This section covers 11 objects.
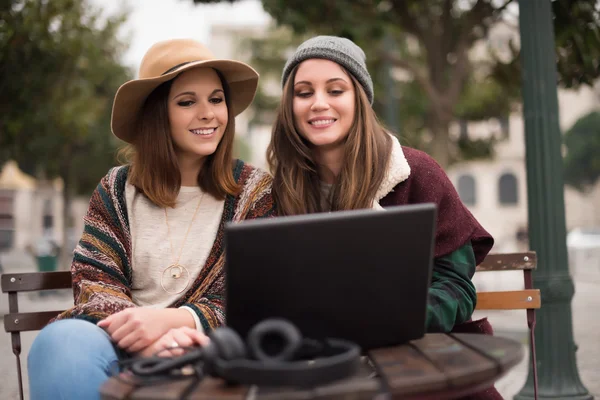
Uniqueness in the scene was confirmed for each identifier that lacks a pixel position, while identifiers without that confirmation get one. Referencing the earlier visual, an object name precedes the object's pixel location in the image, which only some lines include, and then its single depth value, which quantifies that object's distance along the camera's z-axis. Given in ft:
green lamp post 15.62
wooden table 4.85
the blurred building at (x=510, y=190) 157.79
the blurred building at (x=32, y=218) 141.79
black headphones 4.89
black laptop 5.27
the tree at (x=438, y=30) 19.19
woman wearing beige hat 9.25
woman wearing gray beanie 9.30
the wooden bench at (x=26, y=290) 10.44
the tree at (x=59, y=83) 29.99
